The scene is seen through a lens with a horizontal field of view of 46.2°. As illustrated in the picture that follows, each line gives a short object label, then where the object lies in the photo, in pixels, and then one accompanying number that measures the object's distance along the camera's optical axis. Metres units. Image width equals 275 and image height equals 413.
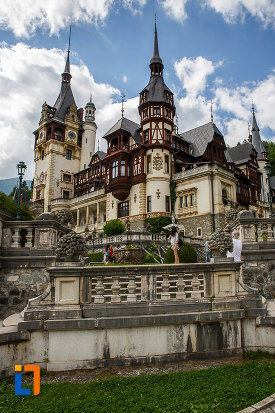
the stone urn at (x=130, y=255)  26.21
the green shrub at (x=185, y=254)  17.93
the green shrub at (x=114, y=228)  35.35
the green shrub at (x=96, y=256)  28.81
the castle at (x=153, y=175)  39.25
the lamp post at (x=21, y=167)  16.75
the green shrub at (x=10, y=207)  20.46
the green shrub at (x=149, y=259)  24.80
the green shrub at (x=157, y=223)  38.06
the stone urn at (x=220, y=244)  7.73
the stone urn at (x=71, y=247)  7.14
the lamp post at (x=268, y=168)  18.55
